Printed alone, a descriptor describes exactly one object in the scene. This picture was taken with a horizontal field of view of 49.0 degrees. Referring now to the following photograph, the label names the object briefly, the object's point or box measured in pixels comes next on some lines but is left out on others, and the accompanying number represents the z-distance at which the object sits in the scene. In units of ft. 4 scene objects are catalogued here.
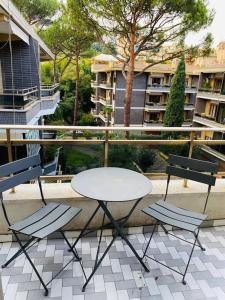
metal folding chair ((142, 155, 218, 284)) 7.00
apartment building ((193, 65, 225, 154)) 55.06
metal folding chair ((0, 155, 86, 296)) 6.28
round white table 6.53
